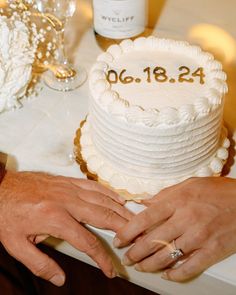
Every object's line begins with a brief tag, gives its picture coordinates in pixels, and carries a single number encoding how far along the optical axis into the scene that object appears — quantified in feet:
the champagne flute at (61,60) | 3.82
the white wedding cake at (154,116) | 2.92
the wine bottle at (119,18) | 3.78
